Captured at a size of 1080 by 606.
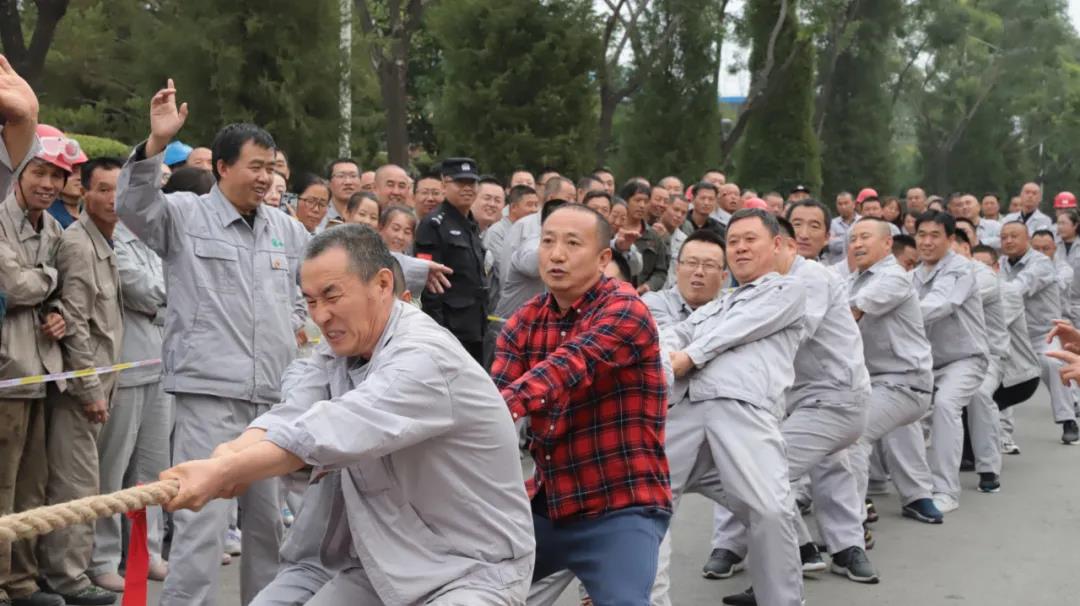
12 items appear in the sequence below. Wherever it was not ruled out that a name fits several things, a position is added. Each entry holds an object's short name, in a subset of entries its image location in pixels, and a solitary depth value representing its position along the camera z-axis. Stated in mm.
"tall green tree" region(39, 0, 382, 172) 13930
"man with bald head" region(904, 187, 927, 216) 19859
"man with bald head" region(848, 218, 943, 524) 8172
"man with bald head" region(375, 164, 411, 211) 9469
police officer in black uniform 8805
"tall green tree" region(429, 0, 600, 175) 17438
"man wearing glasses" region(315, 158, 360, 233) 9805
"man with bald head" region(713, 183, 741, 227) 14203
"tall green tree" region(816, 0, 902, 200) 34281
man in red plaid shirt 4684
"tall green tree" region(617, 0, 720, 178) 23281
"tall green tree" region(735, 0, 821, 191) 26375
